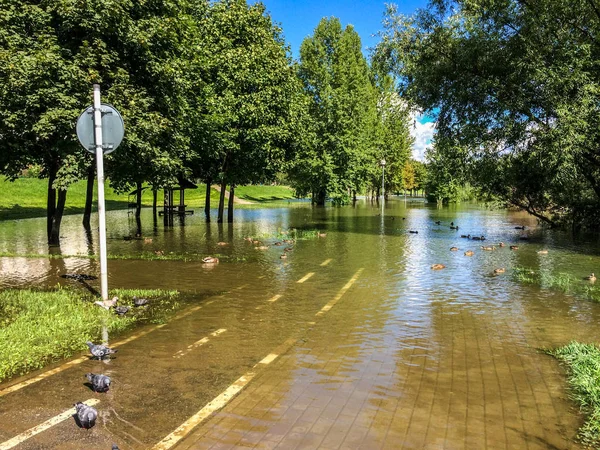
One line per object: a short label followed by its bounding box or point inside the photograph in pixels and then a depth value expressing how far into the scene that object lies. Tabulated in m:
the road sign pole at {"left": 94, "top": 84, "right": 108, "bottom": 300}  8.59
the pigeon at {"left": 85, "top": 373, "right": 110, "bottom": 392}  5.02
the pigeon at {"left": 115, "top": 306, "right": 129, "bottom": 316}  8.23
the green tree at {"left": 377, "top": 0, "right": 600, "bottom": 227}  17.39
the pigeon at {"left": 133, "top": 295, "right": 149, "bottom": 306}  8.94
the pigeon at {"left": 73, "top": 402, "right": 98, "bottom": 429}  4.26
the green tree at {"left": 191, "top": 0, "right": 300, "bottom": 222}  25.80
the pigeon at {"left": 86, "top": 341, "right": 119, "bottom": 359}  6.00
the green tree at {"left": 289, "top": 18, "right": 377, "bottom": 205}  42.84
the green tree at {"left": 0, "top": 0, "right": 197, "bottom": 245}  13.89
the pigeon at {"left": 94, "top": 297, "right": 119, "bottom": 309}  8.51
